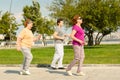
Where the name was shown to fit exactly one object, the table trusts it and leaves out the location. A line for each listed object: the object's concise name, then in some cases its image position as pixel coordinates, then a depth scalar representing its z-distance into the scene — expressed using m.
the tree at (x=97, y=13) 38.88
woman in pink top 11.02
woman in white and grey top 13.08
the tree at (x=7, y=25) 60.64
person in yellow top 11.75
